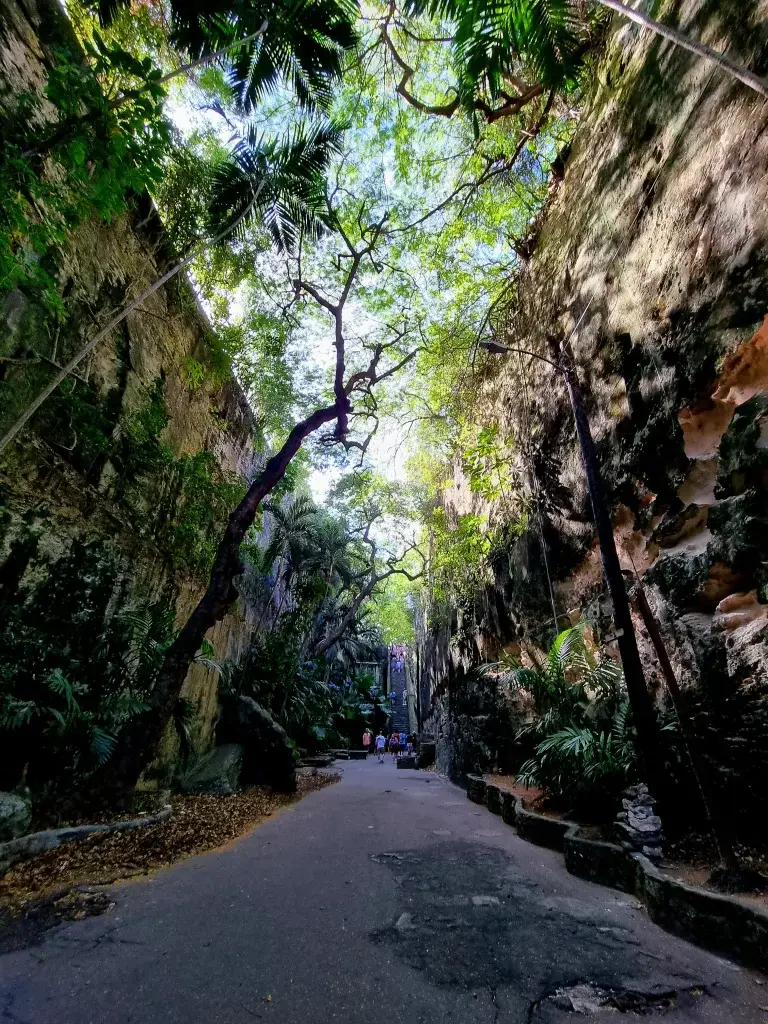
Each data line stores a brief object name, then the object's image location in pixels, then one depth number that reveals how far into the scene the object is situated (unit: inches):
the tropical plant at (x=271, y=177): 267.6
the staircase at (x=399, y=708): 1188.2
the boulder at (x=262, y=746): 359.6
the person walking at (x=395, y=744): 901.5
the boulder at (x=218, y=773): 311.6
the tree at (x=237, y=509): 218.7
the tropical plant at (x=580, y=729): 189.6
